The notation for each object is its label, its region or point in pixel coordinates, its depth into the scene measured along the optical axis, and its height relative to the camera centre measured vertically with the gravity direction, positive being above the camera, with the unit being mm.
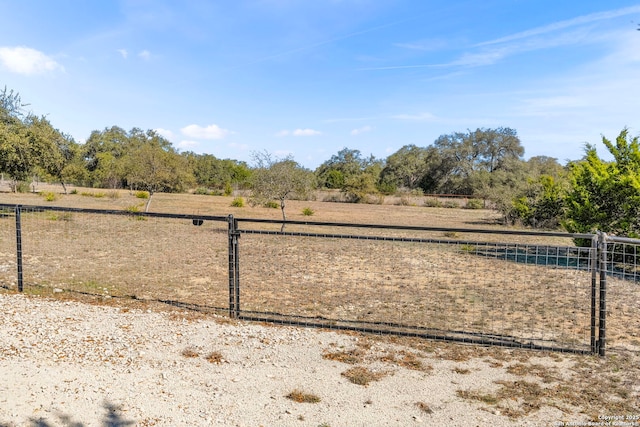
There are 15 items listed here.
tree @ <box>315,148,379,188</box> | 74750 +6161
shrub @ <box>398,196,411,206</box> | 43531 +6
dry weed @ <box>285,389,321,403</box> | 3613 -1550
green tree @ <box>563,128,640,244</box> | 11000 +235
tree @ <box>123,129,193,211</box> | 25281 +1626
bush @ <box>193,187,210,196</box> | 51659 +817
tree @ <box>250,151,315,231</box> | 18328 +756
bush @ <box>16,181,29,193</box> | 37938 +790
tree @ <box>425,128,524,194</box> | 61150 +6206
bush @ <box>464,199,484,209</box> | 41312 -201
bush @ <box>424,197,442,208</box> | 42362 -151
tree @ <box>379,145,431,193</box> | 66750 +4884
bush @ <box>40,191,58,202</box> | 29136 +22
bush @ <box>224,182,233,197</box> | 49578 +904
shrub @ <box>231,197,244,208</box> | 33188 -248
